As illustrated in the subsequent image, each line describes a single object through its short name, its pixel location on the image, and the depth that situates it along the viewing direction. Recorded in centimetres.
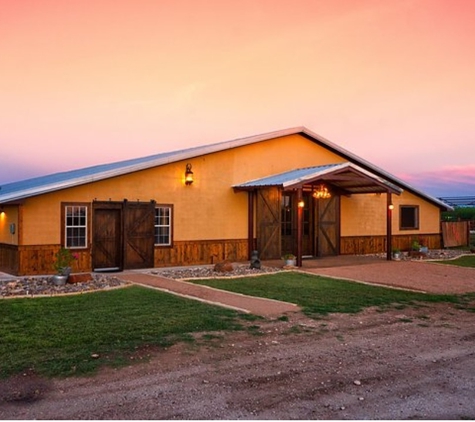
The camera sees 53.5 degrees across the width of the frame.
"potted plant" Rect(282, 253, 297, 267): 1645
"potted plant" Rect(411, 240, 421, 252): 2111
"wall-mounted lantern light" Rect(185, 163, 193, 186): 1639
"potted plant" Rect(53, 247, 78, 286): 1197
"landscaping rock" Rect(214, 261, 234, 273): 1503
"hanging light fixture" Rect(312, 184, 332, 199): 1884
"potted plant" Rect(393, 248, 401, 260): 1981
